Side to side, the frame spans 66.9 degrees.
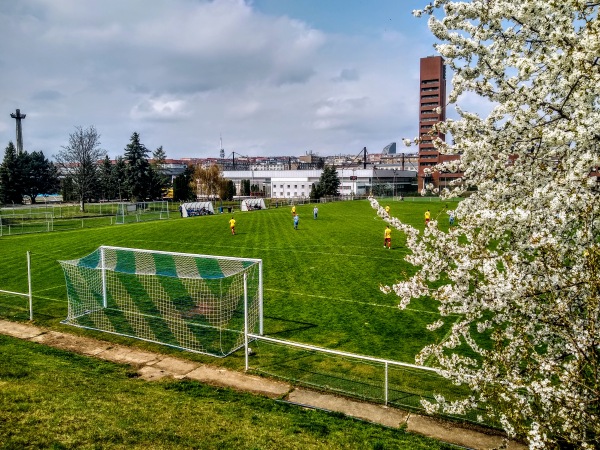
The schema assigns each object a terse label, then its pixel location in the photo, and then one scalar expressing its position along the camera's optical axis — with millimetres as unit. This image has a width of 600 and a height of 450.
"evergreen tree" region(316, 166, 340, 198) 94938
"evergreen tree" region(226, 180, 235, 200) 93575
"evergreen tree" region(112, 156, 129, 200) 72562
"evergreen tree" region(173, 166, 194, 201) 84875
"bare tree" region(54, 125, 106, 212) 67750
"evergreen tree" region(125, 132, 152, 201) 71812
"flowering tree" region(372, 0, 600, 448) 5305
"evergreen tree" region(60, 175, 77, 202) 86300
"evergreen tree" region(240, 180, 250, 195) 111438
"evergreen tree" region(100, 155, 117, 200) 79688
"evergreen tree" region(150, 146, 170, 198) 75312
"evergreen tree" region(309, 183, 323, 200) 92550
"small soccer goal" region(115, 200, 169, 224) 50562
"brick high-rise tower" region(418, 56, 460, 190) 127938
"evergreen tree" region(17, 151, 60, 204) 78688
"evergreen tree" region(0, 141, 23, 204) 72812
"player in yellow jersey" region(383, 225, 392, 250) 28047
